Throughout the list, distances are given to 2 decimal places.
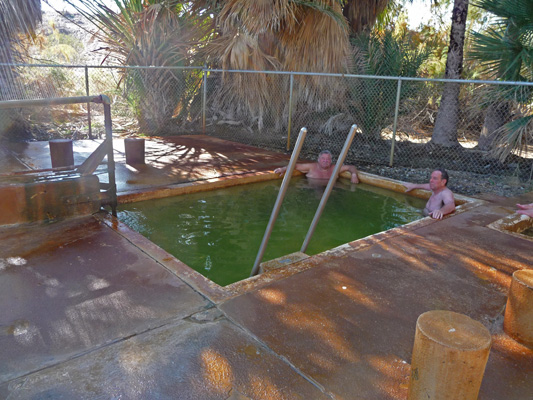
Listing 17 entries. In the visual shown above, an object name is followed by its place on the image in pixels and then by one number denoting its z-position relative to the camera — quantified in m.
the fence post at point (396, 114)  7.49
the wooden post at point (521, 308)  2.62
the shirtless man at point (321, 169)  7.44
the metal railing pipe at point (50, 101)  3.80
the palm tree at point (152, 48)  10.89
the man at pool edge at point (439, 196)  5.57
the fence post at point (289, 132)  9.45
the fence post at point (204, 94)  11.01
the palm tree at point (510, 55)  6.62
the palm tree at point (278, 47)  9.69
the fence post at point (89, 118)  9.96
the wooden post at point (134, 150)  7.62
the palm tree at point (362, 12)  11.38
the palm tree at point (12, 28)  9.34
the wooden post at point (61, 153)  6.74
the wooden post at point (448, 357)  1.76
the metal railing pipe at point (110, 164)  4.83
